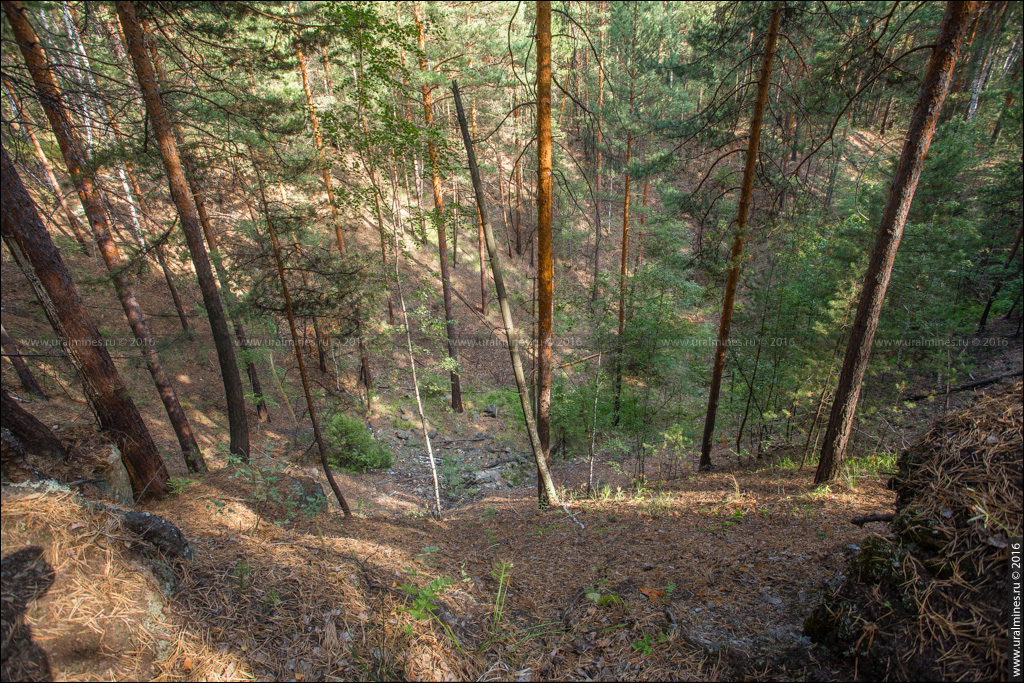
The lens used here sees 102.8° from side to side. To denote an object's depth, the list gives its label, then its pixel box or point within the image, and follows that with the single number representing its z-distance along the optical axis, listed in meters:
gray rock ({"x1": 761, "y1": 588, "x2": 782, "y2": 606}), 3.68
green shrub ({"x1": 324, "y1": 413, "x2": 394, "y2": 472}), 12.78
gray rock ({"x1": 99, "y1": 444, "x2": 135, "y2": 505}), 4.85
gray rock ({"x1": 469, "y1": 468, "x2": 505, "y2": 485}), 12.71
